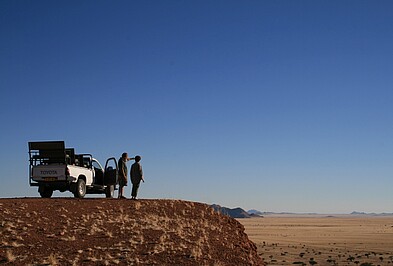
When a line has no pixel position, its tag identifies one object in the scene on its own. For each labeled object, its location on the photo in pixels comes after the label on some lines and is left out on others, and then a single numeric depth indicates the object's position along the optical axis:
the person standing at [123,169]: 24.11
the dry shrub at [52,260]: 14.33
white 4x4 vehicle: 23.67
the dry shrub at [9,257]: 14.35
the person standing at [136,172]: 23.64
